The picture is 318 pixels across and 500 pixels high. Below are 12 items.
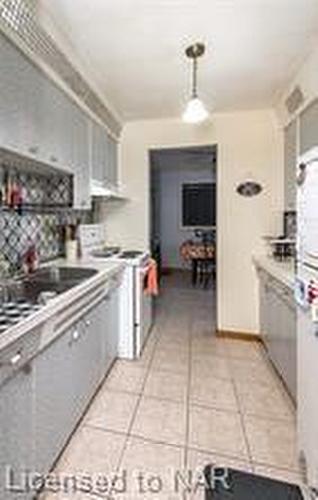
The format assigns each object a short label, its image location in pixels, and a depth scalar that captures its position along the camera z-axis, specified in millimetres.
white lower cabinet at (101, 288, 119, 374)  2729
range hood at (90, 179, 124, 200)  3304
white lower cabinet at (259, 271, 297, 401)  2301
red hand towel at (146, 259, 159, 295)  3680
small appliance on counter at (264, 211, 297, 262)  3447
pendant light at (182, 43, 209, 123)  2404
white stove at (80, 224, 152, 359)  3242
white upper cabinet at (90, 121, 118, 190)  3318
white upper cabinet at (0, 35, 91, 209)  1745
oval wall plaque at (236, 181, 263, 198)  3854
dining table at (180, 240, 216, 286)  6891
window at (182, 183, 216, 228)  8227
